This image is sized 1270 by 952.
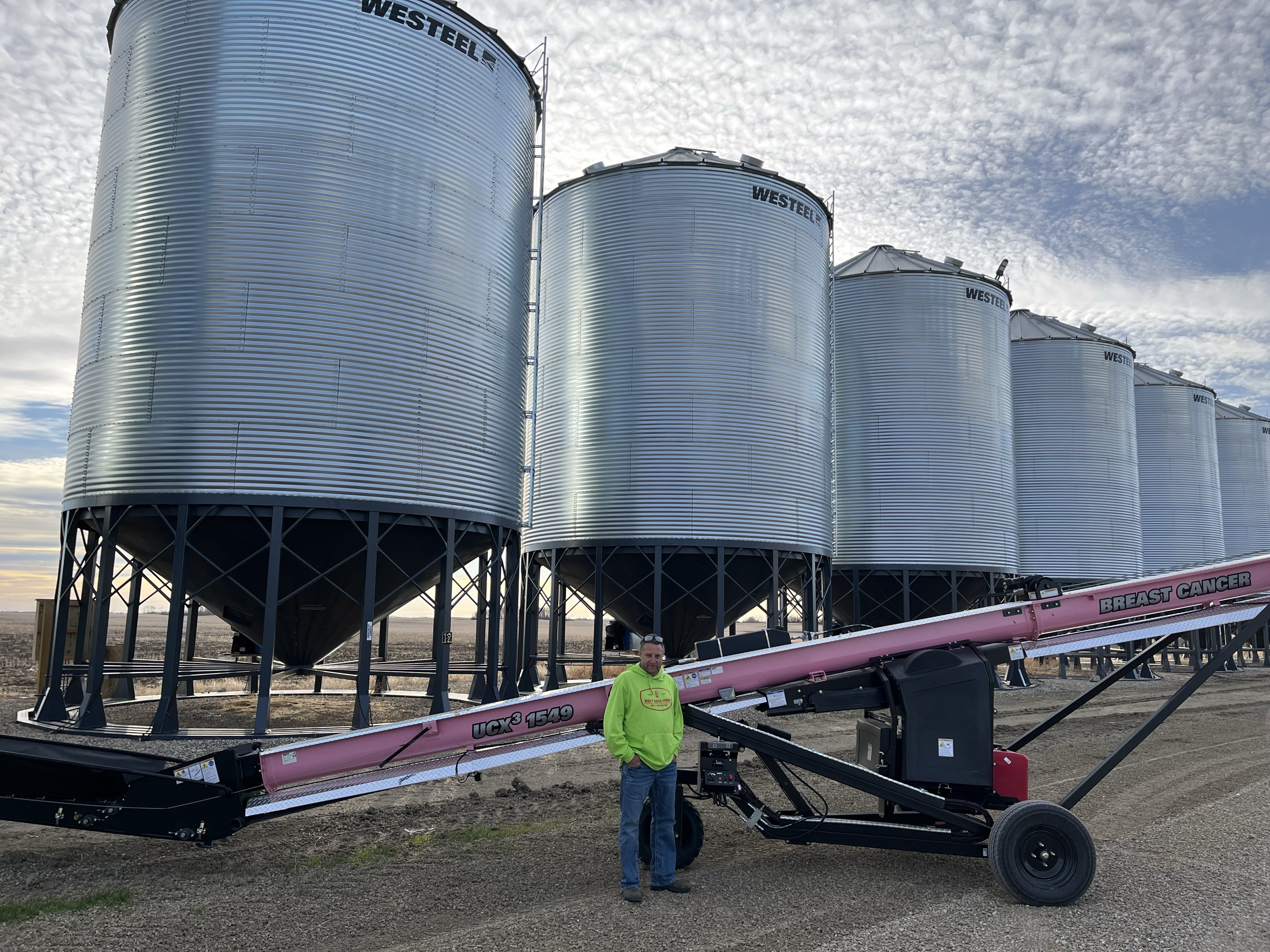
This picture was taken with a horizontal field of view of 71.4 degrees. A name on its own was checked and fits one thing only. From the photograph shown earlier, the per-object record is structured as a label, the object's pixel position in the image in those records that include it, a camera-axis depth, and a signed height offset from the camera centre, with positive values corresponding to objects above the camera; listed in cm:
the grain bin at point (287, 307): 1541 +496
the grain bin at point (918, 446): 2814 +474
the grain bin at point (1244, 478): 4919 +689
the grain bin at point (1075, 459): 3359 +532
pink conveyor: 751 -70
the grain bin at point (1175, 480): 4169 +567
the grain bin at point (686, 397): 2180 +483
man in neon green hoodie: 714 -130
